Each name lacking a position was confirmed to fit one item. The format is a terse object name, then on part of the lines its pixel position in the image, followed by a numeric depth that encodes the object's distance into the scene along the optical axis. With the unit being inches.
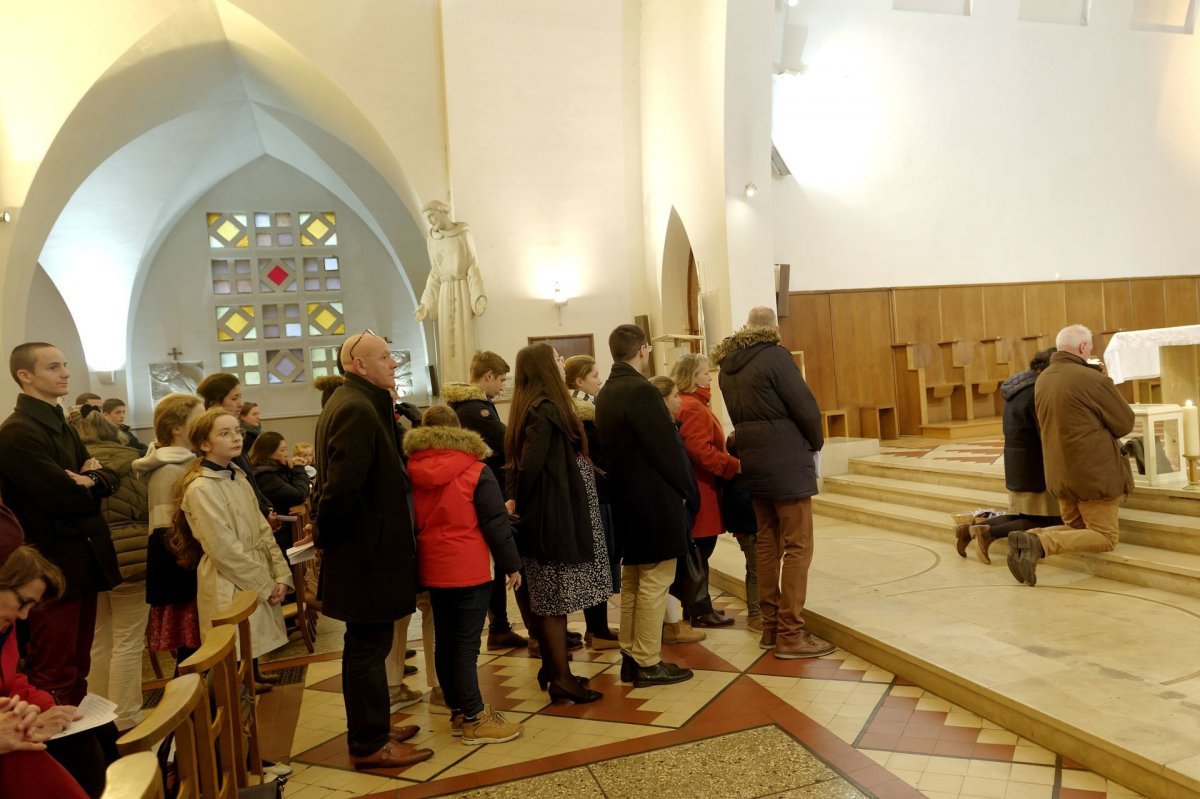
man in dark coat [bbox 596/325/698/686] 143.6
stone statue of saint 383.2
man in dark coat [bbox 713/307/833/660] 154.6
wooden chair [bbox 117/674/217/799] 53.8
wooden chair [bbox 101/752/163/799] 43.7
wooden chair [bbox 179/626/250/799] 75.4
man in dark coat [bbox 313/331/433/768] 116.0
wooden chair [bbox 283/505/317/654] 186.7
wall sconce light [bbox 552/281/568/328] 414.6
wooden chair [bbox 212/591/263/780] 99.4
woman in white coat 124.0
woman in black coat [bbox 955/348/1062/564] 195.0
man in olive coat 174.1
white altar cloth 230.5
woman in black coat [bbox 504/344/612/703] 136.1
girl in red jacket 124.7
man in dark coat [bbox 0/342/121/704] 127.0
